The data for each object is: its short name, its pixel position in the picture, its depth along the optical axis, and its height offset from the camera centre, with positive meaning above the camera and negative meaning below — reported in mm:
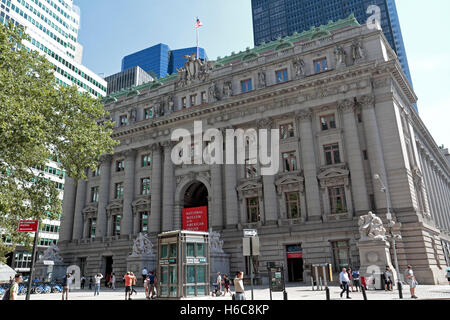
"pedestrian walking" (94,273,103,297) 29259 -373
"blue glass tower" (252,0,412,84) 153000 +112373
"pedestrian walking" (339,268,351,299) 20903 -614
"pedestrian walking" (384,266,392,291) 24953 -856
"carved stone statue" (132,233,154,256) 41312 +3326
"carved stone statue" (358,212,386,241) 28906 +3191
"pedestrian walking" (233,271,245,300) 14480 -651
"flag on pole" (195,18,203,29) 52000 +35296
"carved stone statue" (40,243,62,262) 50000 +3246
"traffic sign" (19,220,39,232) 16459 +2412
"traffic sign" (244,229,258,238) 16738 +1786
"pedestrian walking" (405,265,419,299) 19391 -883
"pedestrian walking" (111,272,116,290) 40712 -634
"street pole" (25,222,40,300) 15581 +915
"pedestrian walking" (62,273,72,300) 24453 -421
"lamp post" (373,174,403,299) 18344 +3438
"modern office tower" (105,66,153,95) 163275 +89526
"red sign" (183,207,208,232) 42750 +6482
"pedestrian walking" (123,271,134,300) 23414 -397
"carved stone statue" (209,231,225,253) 38375 +3218
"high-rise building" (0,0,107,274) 75688 +58157
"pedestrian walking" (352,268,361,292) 24866 -626
